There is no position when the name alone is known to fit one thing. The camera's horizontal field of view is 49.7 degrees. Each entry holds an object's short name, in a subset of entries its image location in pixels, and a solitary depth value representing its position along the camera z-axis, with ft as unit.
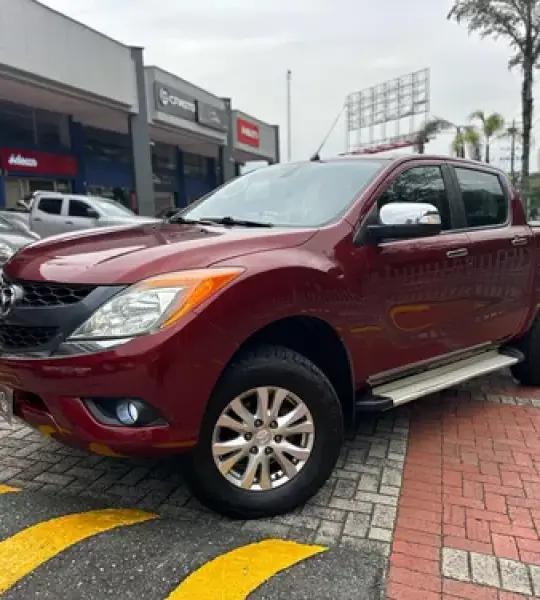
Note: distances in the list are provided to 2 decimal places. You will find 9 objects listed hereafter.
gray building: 47.85
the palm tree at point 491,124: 93.61
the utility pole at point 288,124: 125.95
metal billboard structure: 166.12
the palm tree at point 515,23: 53.42
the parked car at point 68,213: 42.39
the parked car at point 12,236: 24.67
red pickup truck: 7.77
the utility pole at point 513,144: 84.54
